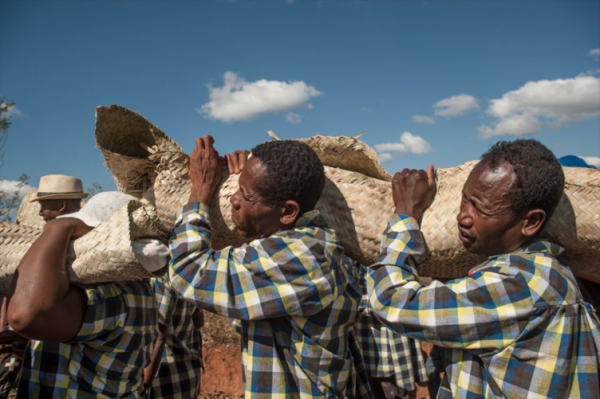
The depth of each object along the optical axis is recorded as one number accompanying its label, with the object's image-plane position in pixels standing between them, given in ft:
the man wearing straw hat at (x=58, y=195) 9.41
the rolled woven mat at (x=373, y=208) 4.97
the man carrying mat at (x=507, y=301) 4.23
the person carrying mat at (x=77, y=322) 5.38
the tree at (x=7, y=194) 24.98
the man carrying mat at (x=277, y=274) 4.97
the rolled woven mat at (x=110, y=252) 5.25
